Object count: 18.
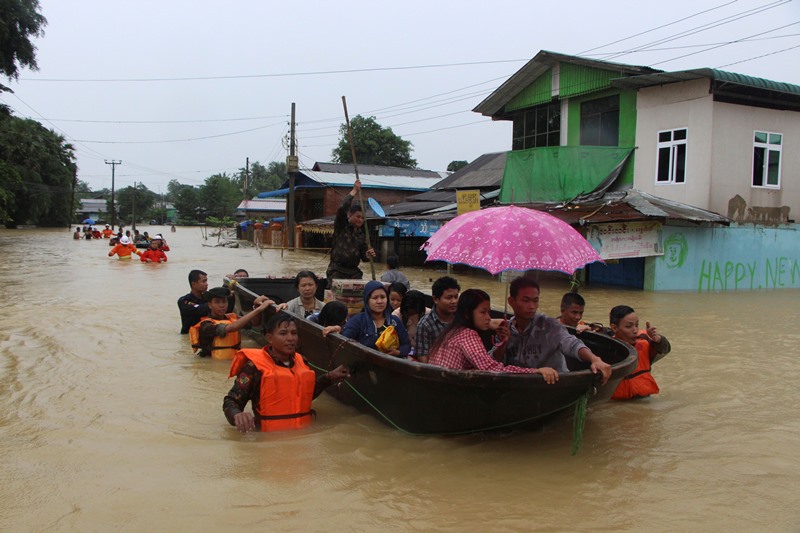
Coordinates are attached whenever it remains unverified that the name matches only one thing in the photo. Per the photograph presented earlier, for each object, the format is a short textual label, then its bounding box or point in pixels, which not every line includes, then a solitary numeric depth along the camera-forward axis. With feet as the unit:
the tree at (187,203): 270.46
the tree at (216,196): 262.67
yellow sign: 33.37
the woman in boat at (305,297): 21.73
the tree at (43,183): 141.18
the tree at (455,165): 152.05
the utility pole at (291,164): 91.45
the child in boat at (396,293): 21.25
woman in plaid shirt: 13.96
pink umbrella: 14.16
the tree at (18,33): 89.66
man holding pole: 25.02
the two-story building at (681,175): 49.03
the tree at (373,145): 138.41
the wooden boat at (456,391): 13.57
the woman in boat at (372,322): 17.20
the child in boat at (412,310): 19.15
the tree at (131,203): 271.08
